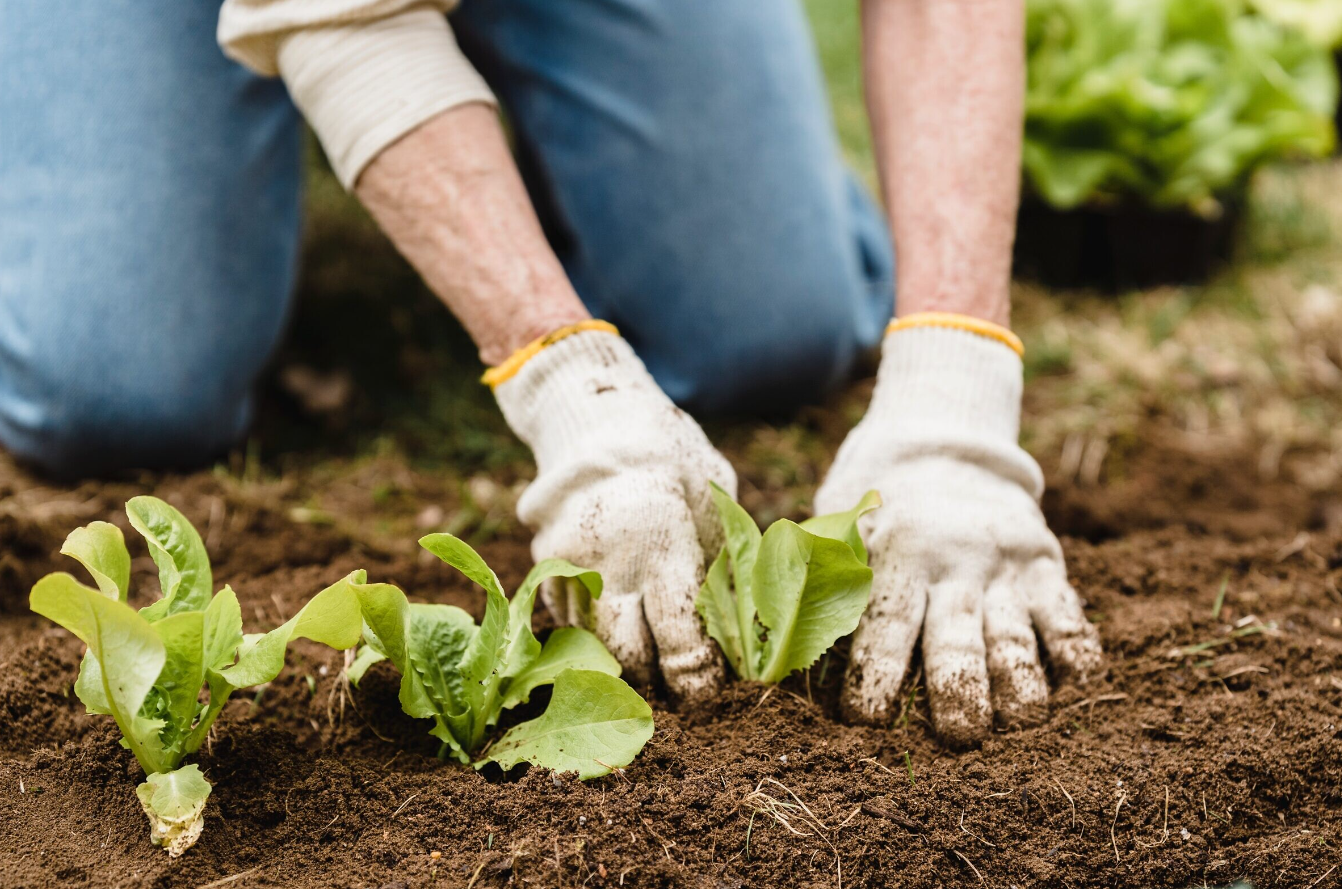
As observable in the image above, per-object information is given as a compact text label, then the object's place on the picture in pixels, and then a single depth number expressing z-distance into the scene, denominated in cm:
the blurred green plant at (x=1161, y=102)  170
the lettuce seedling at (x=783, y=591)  109
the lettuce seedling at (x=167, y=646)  100
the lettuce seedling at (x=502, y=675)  105
